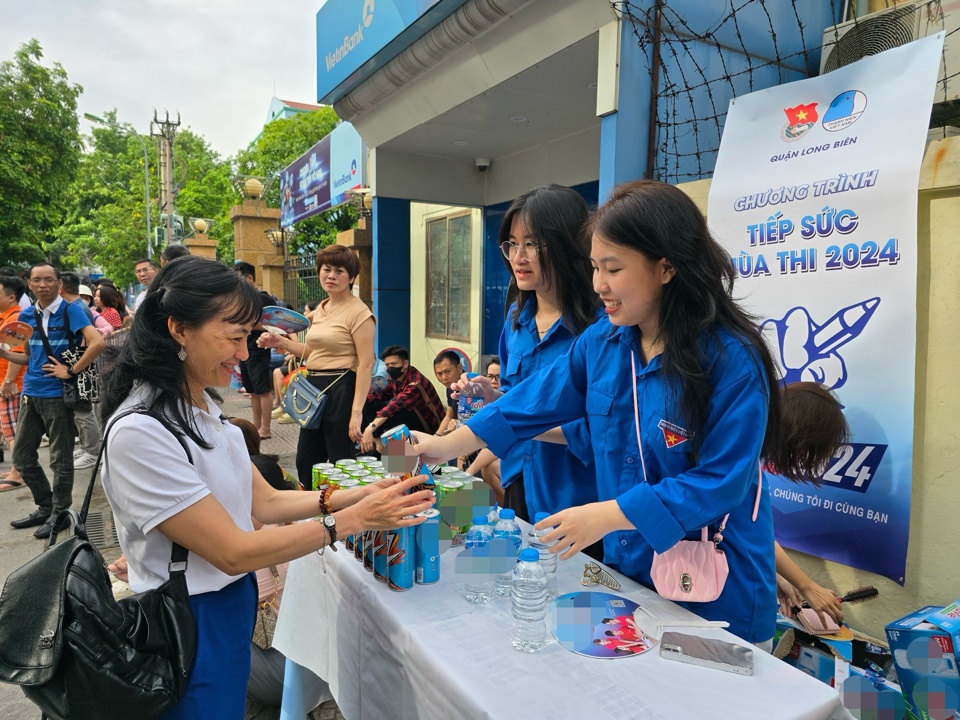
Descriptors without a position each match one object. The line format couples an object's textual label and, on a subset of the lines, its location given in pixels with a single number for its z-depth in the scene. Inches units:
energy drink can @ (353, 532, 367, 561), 68.6
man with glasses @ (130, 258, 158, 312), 219.1
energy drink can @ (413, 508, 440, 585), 63.2
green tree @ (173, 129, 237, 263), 1259.8
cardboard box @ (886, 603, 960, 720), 66.5
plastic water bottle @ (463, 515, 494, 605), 60.1
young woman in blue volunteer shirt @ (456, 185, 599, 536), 81.9
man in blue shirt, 168.7
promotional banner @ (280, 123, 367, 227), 341.1
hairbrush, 95.3
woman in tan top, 147.6
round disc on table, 50.9
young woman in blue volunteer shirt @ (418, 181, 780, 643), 51.9
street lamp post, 780.0
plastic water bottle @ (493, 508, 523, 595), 62.1
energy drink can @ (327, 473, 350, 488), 69.7
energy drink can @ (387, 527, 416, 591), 61.9
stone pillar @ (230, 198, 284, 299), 493.4
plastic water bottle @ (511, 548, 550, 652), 52.7
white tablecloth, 43.8
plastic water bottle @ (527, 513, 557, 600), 58.7
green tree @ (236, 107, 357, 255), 1079.6
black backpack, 47.5
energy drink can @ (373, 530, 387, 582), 63.3
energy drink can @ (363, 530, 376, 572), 65.6
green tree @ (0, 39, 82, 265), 685.3
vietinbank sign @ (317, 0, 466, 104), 161.3
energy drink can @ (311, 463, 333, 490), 72.6
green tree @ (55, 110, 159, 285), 1171.6
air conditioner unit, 115.0
